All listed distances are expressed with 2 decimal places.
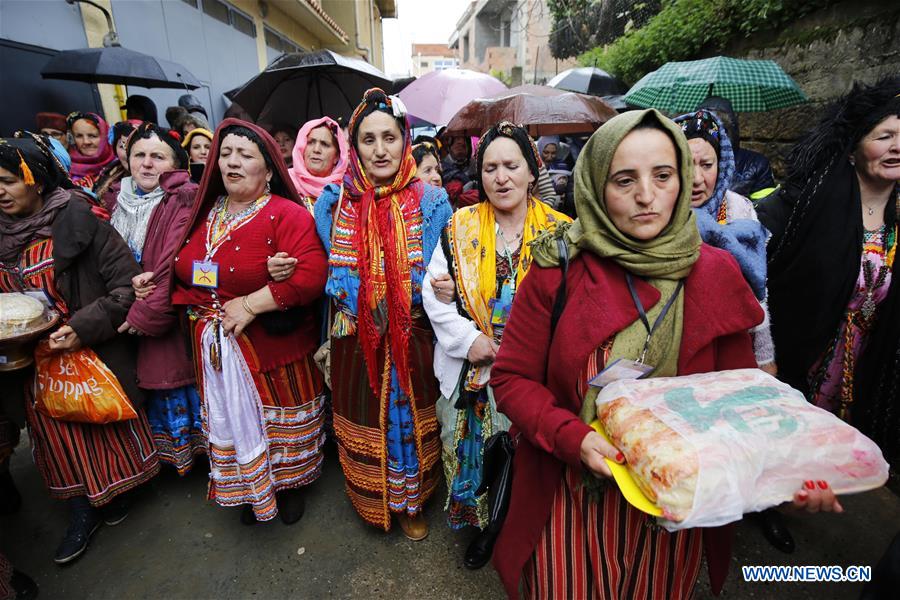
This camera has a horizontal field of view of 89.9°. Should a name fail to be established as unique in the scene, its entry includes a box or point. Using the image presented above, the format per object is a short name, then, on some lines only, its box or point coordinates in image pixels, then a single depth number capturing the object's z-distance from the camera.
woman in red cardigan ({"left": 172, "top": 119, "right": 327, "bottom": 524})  2.21
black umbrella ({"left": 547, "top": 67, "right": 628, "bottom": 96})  7.25
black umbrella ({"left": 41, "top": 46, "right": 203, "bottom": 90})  4.43
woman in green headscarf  1.18
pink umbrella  5.16
